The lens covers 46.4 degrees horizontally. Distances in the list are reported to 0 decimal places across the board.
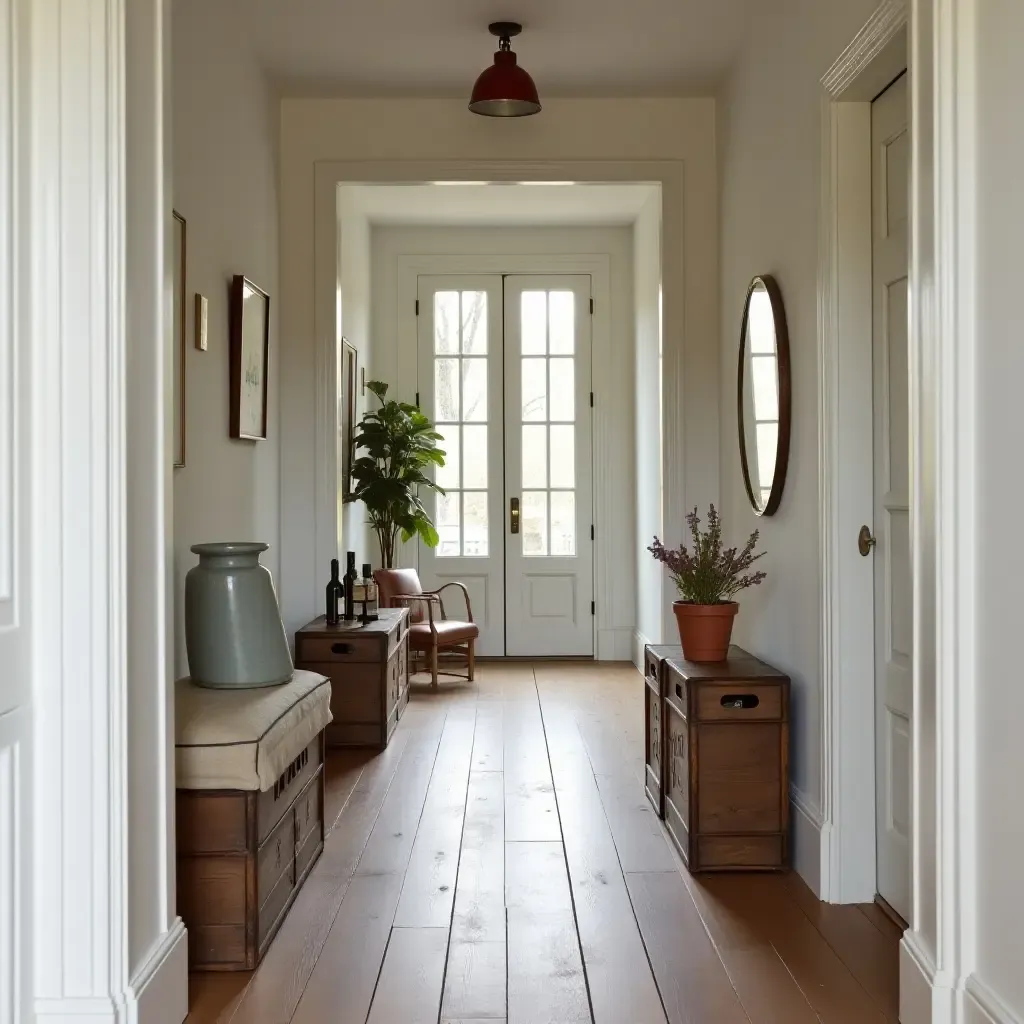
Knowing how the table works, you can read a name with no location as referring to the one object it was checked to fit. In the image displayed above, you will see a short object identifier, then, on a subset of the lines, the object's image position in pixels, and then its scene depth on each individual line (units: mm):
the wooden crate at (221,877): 2773
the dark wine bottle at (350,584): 5398
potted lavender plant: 3891
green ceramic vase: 3193
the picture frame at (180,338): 3547
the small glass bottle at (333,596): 5285
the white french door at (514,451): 8117
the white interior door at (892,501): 3072
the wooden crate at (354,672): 5195
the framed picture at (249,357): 4312
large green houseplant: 6926
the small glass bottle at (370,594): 5765
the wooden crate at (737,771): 3582
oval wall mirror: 3793
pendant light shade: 4230
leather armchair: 6898
